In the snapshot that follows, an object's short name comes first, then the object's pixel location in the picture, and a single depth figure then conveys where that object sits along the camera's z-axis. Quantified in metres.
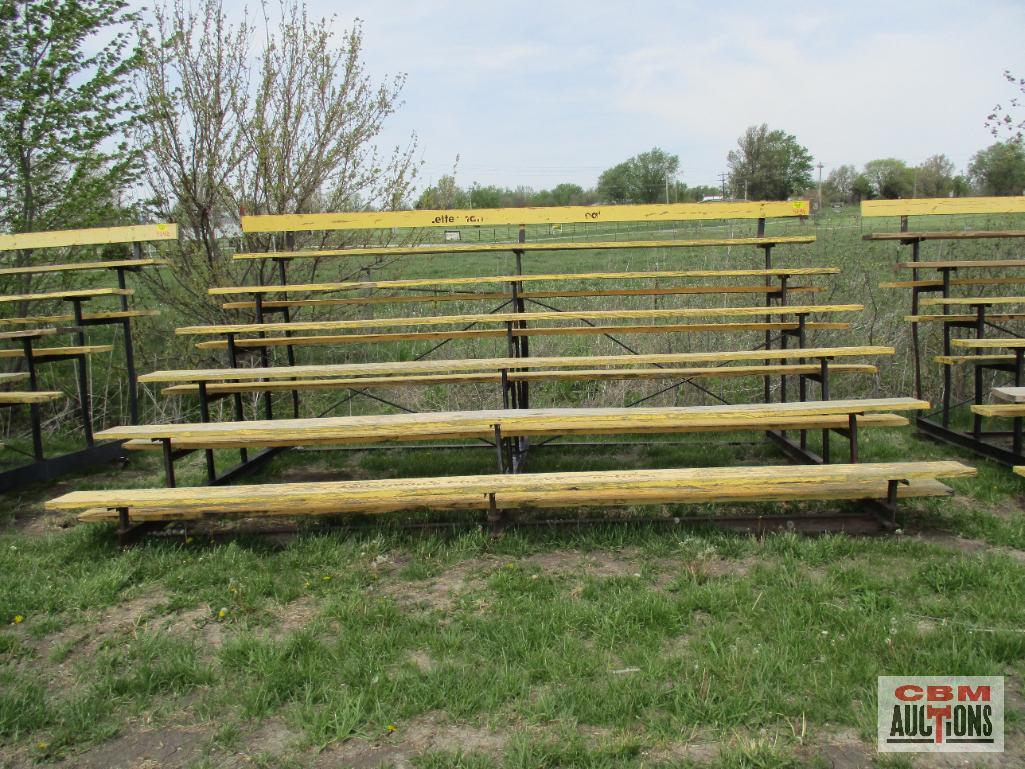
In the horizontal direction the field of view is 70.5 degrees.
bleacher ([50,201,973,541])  3.41
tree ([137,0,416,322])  6.88
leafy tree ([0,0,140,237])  6.50
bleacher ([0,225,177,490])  4.85
